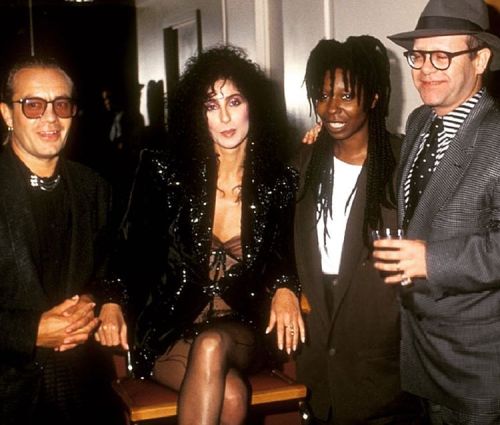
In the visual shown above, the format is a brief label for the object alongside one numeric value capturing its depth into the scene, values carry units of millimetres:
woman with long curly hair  3367
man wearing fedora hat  2645
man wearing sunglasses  2971
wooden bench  3080
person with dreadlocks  3307
